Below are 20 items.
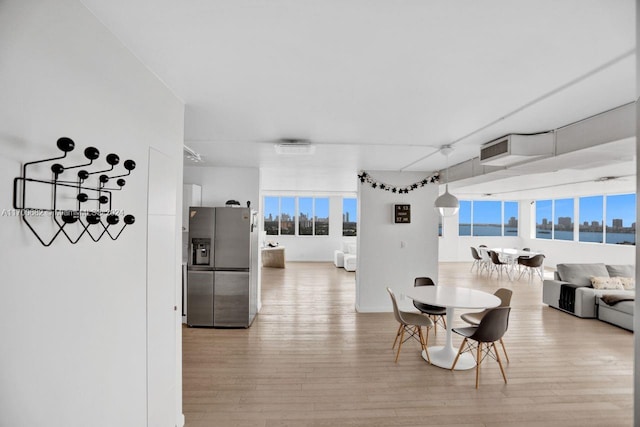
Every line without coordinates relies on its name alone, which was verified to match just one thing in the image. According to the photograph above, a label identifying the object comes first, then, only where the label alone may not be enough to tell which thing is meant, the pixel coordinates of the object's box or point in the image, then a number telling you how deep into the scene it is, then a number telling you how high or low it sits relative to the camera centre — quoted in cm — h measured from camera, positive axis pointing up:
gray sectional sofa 522 -130
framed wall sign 595 +10
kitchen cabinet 520 +32
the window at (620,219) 905 +11
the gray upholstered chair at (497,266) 920 -142
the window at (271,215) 1216 +14
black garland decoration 594 +69
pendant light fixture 418 +22
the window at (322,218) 1223 +5
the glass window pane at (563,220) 1084 +7
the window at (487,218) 1271 +13
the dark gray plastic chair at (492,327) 335 -113
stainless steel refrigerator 499 -83
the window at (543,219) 1173 +11
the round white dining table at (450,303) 362 -94
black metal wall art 111 +7
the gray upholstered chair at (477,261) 1027 -137
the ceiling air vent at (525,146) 336 +80
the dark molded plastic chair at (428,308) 429 -122
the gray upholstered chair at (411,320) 387 -124
